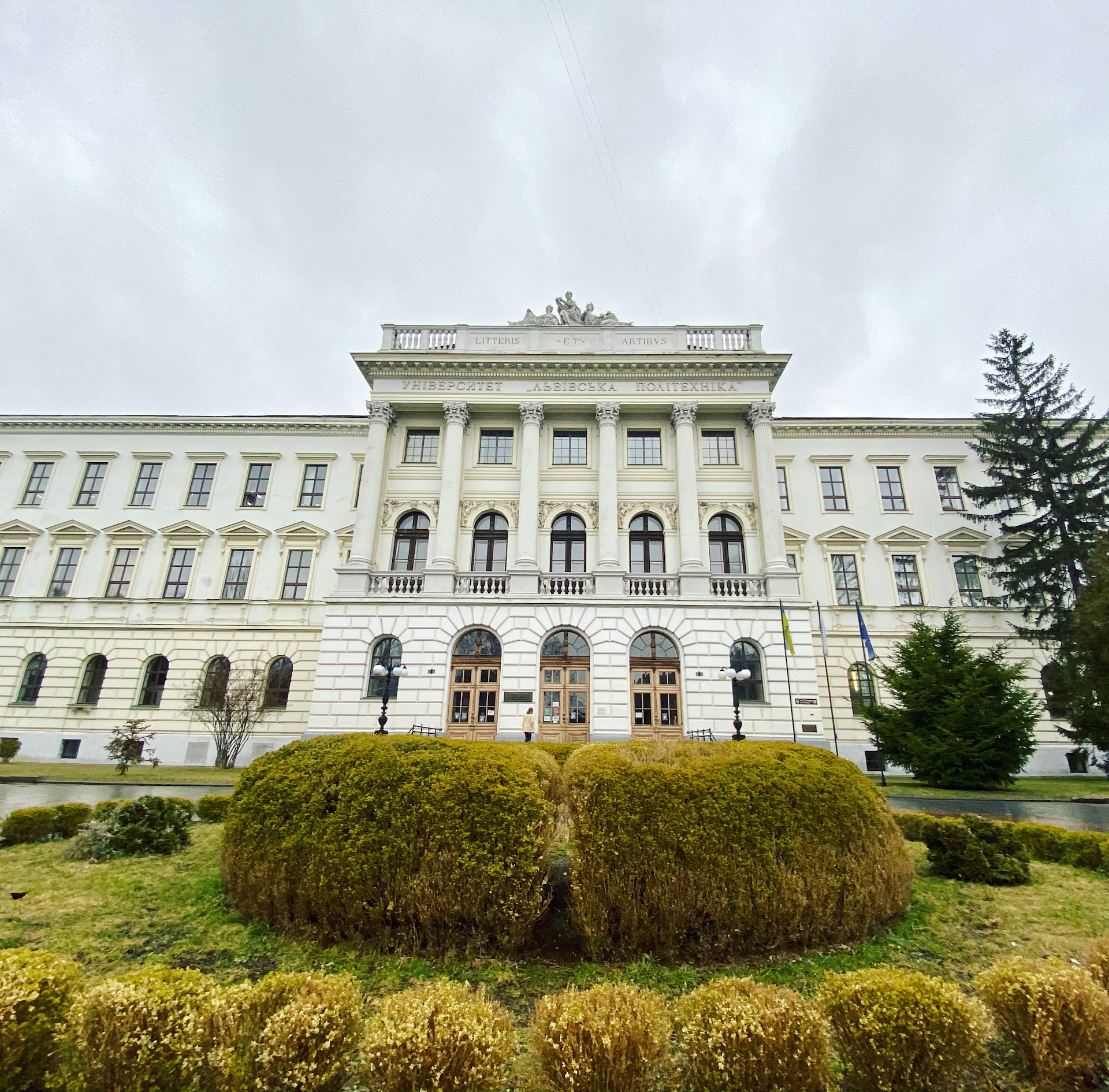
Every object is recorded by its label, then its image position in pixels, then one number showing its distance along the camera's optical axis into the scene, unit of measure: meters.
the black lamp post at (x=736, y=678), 19.55
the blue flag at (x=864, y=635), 21.81
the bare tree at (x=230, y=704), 25.92
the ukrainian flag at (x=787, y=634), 22.75
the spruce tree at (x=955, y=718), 20.20
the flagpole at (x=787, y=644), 22.72
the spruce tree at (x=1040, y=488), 27.61
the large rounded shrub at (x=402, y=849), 5.94
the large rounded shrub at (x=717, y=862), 5.91
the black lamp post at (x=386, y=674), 19.12
